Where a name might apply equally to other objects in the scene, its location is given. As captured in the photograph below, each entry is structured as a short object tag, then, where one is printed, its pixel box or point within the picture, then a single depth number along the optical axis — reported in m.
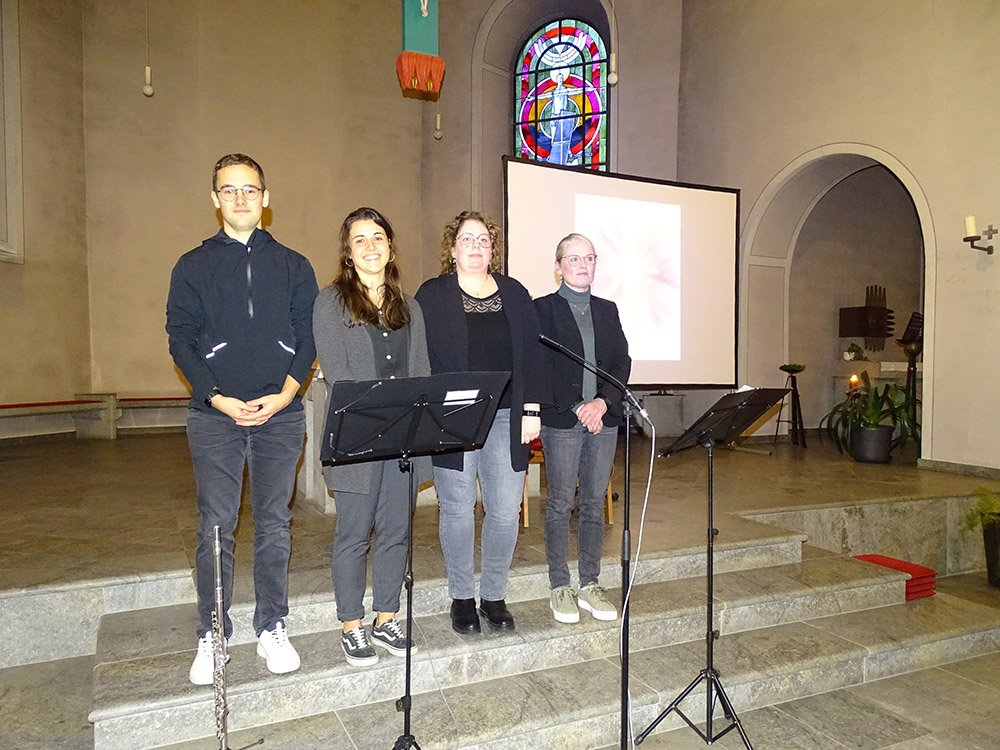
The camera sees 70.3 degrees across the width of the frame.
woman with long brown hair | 2.31
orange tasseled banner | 5.25
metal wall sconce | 5.40
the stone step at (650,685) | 2.28
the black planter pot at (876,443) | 6.33
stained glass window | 8.91
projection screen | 4.77
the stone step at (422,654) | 2.17
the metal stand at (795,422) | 7.43
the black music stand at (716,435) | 2.40
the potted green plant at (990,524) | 4.53
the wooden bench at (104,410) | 7.29
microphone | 2.02
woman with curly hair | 2.51
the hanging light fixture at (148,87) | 6.53
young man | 2.21
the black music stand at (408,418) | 1.82
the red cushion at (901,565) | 3.77
